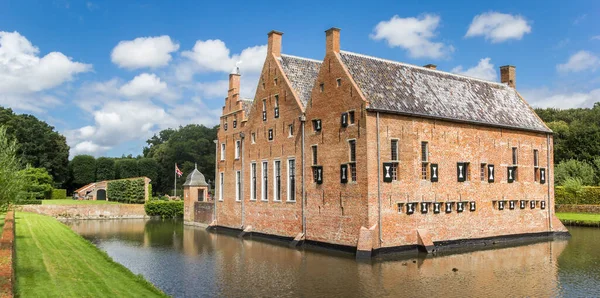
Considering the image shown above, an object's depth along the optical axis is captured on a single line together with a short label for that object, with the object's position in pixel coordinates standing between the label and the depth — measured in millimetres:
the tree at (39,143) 66625
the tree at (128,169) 82188
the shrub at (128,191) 58000
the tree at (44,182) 57500
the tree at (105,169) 81312
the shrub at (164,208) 53094
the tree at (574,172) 49500
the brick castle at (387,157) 24188
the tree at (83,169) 79938
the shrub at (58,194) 68162
